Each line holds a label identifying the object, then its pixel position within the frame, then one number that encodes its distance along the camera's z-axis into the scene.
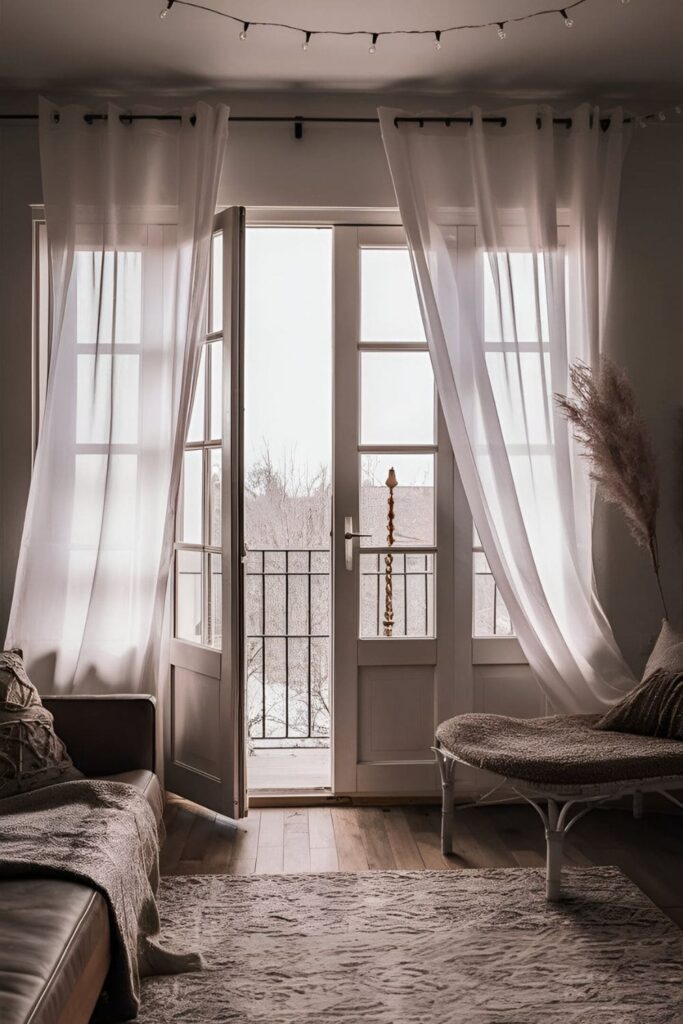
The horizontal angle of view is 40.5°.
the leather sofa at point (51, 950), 1.54
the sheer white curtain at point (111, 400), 3.47
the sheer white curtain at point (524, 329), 3.54
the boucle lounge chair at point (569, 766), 2.69
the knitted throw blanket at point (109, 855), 2.02
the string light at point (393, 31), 3.04
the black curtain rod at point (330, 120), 3.58
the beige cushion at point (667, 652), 3.18
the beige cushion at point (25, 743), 2.55
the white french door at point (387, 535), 3.78
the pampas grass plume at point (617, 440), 3.41
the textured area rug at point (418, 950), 2.16
